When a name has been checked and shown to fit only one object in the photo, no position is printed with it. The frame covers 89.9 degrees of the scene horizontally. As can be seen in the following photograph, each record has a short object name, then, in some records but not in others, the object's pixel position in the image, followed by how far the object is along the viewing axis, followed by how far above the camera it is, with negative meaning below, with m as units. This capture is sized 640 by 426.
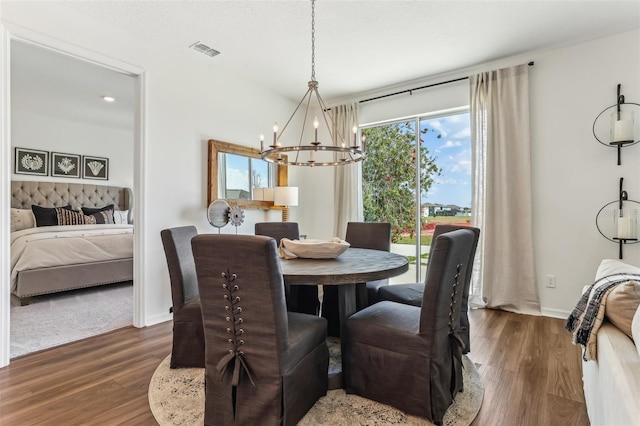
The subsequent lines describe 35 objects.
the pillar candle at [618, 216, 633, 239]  2.75 -0.12
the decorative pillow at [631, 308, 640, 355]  1.00 -0.37
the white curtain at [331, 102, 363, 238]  4.49 +0.38
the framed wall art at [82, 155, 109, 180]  5.90 +0.83
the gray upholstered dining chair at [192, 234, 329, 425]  1.39 -0.57
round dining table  1.72 -0.33
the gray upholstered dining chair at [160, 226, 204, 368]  2.11 -0.66
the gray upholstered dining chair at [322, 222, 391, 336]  2.61 -0.35
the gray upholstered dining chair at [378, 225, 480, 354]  2.25 -0.61
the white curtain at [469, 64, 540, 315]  3.31 +0.21
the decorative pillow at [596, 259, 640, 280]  1.66 -0.30
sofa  0.91 -0.49
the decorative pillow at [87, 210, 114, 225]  5.45 -0.09
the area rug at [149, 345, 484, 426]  1.62 -1.05
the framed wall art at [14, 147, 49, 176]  5.11 +0.81
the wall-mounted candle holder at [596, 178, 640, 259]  2.76 -0.06
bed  3.61 -0.43
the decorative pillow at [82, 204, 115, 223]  5.58 +0.03
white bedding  3.61 -0.41
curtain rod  3.71 +1.56
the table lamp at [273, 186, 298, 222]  3.96 +0.20
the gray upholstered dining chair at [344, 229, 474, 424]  1.58 -0.71
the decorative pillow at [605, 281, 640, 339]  1.23 -0.36
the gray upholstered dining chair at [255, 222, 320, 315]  2.49 -0.64
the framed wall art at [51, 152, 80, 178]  5.50 +0.82
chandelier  2.05 +0.43
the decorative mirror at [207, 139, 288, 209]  3.61 +0.48
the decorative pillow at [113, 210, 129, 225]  5.84 -0.10
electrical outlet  3.24 -0.69
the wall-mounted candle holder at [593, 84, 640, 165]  2.78 +0.80
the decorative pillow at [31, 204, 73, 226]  4.92 -0.07
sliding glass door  3.92 +0.45
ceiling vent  3.17 +1.67
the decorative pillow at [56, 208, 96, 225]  5.09 -0.10
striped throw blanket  1.32 -0.44
